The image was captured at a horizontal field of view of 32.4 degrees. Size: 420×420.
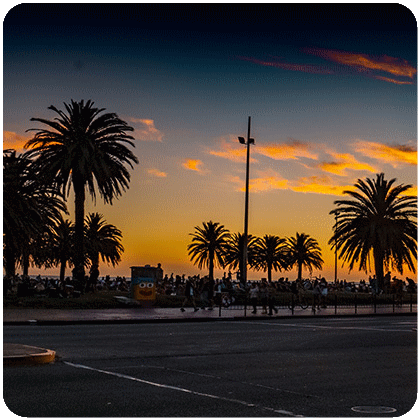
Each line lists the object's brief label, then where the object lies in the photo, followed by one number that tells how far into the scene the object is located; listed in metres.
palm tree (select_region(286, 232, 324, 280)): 98.88
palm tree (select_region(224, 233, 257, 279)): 96.50
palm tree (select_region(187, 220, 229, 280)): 90.75
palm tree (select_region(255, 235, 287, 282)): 100.50
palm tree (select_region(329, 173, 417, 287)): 57.44
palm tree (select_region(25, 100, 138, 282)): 43.31
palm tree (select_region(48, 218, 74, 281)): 60.62
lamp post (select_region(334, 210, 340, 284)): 60.78
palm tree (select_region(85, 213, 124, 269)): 79.81
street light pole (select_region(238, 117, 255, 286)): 43.72
